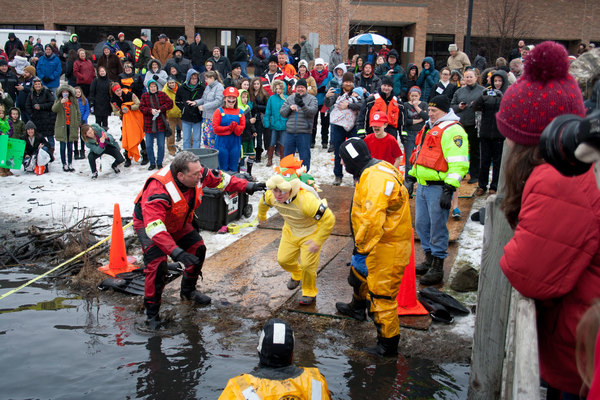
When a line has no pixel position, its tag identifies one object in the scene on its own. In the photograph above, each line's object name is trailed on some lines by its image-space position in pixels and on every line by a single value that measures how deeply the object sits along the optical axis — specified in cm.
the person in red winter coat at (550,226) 228
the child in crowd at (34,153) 1298
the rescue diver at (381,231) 475
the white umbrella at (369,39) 2117
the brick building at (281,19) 3050
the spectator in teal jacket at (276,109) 1264
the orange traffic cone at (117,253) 769
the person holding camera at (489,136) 1008
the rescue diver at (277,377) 328
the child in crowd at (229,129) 1127
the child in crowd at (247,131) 1213
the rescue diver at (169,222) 554
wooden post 364
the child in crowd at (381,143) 850
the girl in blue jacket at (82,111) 1454
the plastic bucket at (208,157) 951
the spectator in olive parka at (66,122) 1344
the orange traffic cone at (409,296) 580
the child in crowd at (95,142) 1259
